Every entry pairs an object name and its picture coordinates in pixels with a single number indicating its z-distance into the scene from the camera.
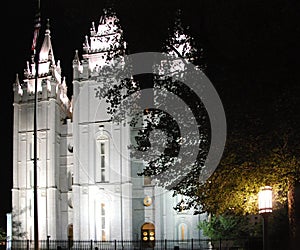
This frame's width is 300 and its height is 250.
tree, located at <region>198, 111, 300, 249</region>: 15.92
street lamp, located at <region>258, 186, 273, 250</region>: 13.76
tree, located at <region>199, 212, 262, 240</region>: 29.55
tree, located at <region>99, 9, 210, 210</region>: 18.02
